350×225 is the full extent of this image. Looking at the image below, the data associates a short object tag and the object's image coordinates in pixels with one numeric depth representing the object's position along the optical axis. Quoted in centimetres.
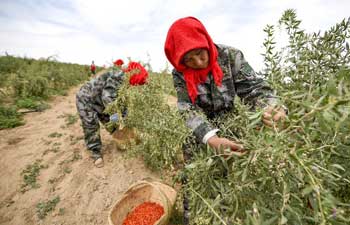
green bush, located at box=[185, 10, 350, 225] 50
